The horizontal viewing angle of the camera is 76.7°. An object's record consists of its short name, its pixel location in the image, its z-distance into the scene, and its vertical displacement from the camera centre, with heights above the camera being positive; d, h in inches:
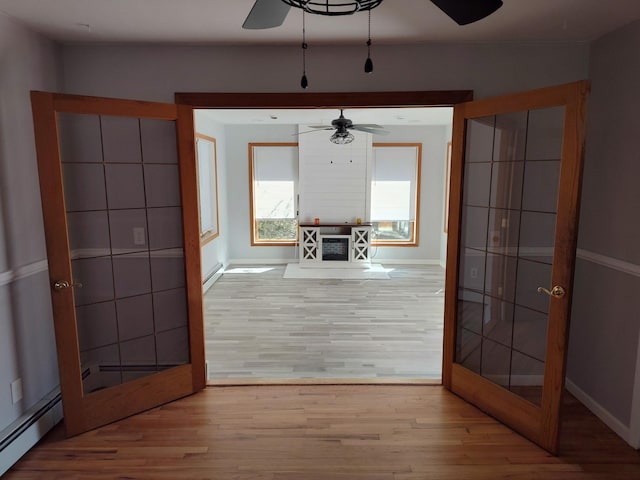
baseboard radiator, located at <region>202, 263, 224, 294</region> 229.5 -54.2
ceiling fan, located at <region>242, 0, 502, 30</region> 54.0 +26.2
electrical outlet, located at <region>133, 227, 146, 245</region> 109.6 -13.2
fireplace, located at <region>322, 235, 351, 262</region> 281.3 -42.8
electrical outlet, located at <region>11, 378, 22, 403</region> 91.7 -46.2
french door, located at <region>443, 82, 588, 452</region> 88.2 -18.4
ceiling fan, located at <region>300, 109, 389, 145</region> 192.4 +29.0
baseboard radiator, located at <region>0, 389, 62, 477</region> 86.1 -55.0
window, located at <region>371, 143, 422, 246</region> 288.2 -4.2
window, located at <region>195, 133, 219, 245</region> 229.3 +0.7
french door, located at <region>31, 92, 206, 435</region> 99.3 -20.7
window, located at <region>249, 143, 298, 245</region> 287.7 -3.5
